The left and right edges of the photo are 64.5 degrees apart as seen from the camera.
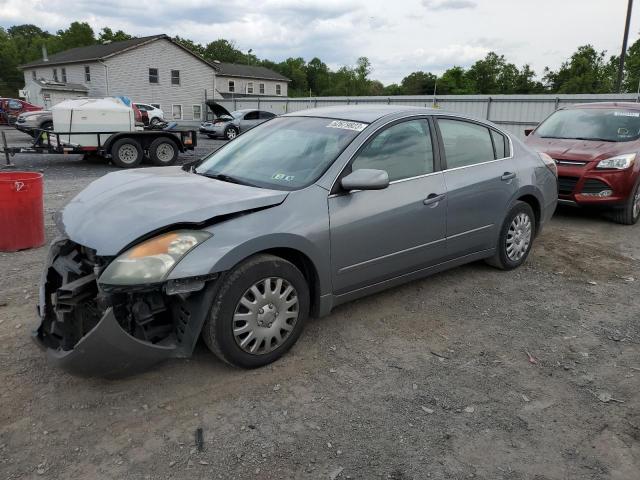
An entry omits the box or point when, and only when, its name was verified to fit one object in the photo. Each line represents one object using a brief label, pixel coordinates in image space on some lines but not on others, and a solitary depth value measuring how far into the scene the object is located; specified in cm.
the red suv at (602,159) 717
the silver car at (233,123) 2481
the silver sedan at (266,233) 284
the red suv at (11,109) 2909
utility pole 2073
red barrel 539
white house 3944
